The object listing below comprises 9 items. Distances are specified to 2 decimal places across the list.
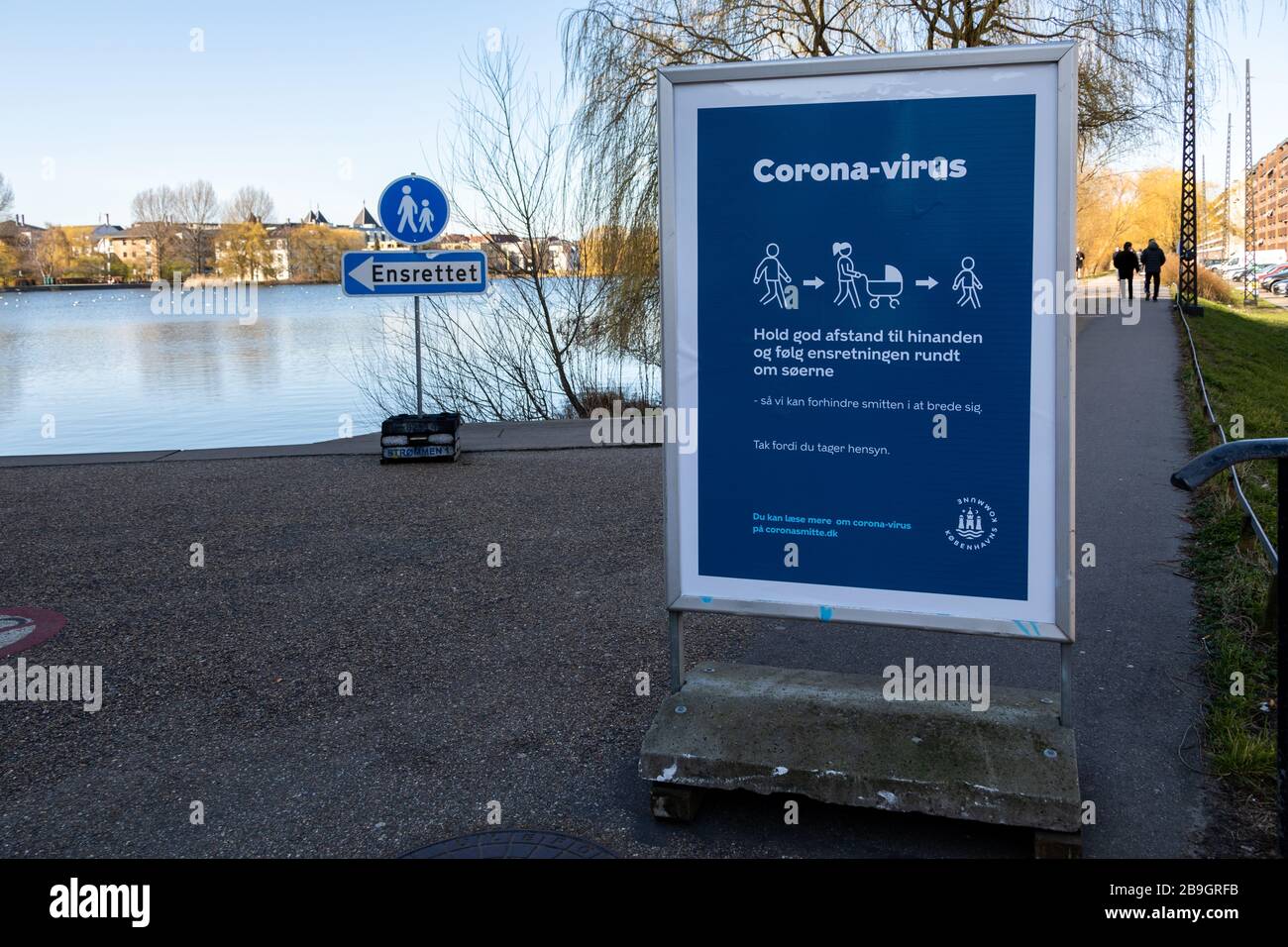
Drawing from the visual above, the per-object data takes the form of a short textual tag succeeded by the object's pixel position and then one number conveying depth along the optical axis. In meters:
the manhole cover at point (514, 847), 3.71
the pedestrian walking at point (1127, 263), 32.28
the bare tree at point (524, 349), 17.91
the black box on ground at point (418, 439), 11.55
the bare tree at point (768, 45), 15.94
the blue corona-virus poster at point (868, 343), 3.95
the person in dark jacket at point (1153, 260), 32.84
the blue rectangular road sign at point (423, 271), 11.59
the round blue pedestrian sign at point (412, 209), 11.62
